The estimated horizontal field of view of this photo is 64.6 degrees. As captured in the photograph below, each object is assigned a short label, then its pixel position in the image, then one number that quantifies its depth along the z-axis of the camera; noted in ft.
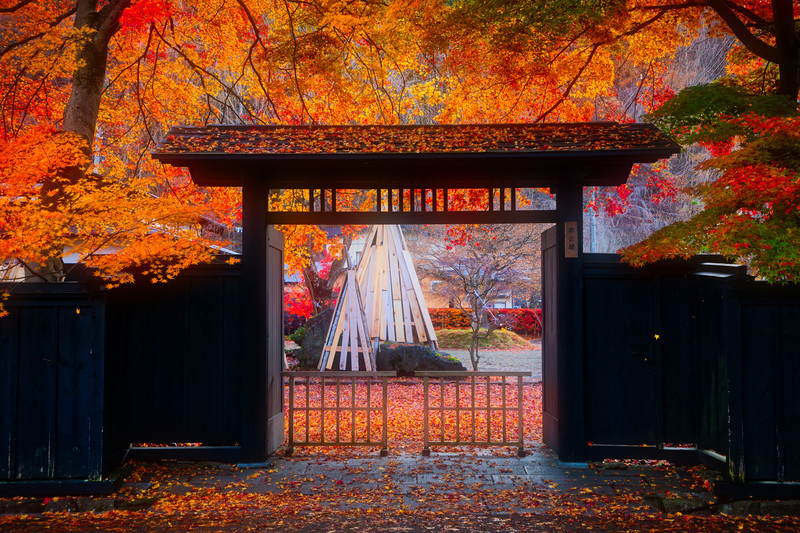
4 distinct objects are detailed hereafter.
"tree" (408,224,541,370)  49.26
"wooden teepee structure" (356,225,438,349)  54.80
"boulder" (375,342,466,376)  47.42
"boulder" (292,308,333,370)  51.57
